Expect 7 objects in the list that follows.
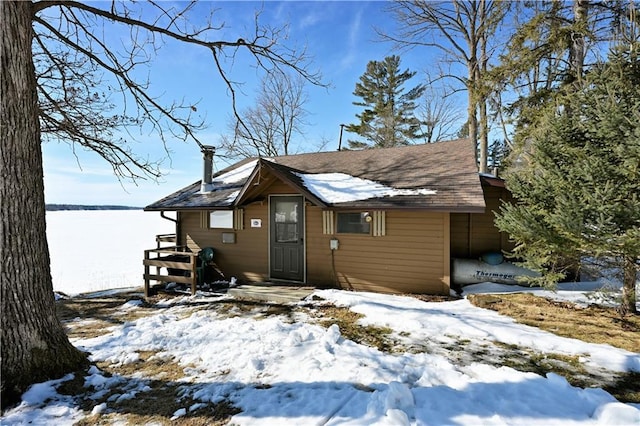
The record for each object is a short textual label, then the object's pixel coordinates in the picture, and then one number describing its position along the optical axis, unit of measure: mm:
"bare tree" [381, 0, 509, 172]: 14438
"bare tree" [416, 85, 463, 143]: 20734
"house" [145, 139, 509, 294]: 7027
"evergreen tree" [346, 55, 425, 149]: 21844
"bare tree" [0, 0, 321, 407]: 3205
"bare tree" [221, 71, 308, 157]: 20469
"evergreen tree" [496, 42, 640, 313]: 4371
